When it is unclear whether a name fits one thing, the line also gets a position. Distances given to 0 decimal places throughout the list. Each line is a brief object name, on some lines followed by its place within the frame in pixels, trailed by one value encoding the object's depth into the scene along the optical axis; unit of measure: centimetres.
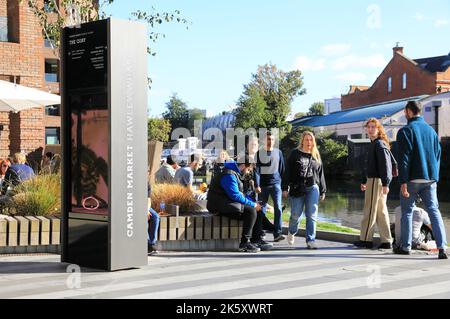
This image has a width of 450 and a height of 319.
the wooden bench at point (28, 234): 801
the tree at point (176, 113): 9911
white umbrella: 1252
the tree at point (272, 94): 6514
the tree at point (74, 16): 1427
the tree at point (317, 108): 13325
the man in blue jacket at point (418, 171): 860
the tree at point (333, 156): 5297
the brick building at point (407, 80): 7038
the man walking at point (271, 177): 1062
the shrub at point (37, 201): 888
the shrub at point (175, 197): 974
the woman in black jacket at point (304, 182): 975
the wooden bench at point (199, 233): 893
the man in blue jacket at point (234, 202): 902
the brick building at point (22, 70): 2175
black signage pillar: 695
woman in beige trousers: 949
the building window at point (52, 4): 1534
